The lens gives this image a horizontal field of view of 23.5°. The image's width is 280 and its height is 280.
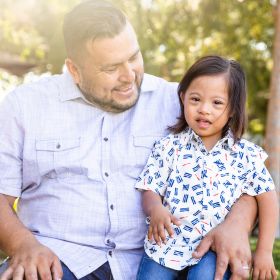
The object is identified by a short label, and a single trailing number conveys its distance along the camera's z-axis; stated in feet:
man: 10.64
